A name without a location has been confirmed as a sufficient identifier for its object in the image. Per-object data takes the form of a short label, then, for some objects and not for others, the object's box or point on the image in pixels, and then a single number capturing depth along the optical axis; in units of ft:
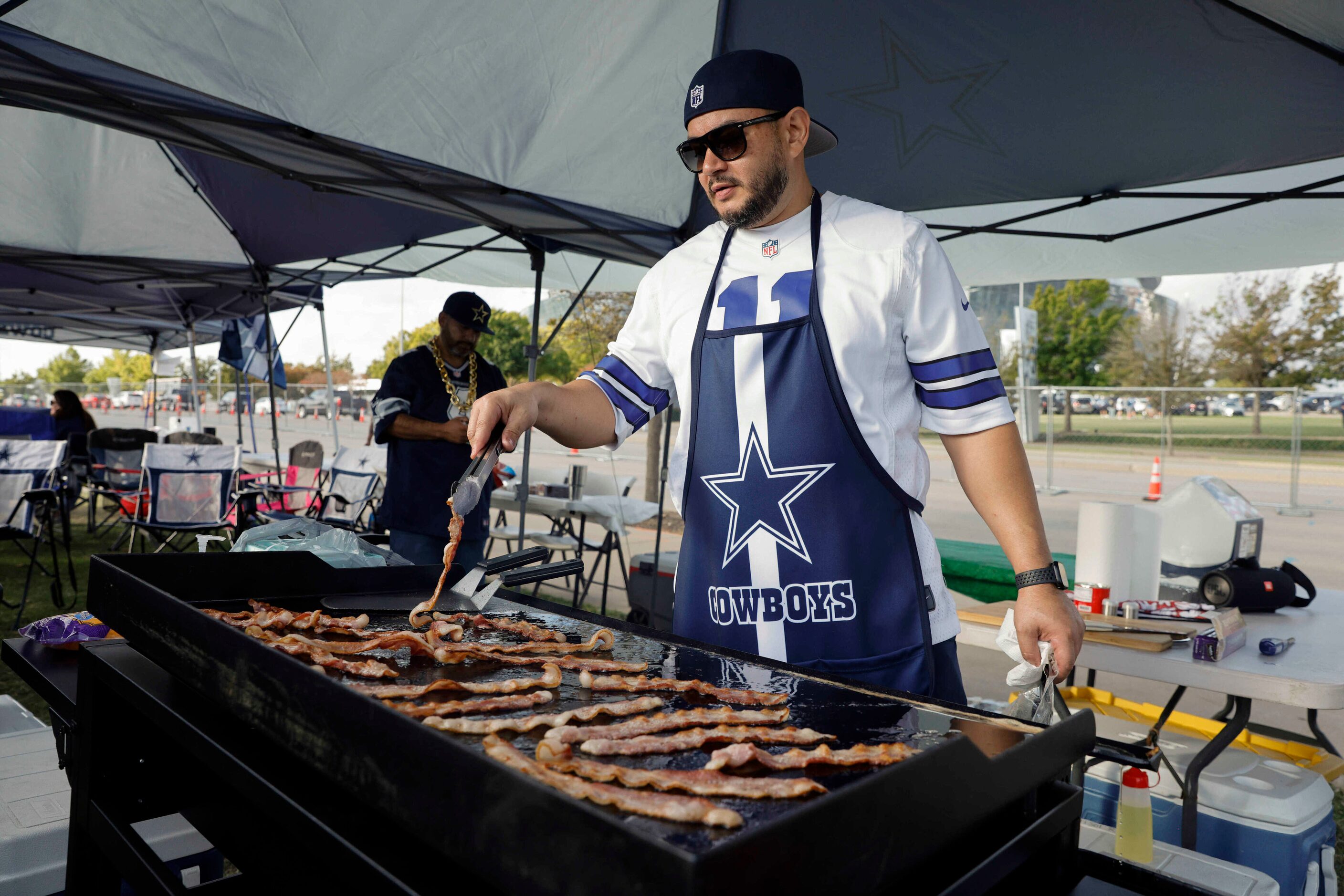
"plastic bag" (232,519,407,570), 8.08
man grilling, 5.29
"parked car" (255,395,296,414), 122.72
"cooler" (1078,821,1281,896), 5.58
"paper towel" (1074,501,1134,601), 9.41
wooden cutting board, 7.59
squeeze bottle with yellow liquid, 6.59
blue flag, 40.91
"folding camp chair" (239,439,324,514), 26.99
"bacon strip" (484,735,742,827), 2.80
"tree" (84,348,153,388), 182.80
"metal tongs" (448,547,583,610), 6.19
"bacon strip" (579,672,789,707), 4.20
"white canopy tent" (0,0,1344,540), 10.02
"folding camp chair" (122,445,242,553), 21.88
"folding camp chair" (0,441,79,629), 19.15
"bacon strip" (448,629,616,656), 5.14
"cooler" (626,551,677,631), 17.19
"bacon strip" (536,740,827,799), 3.08
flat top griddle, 2.04
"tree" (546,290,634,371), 41.86
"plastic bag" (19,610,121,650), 7.38
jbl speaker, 9.68
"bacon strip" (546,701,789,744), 3.67
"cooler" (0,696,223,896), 6.10
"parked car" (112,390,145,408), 169.68
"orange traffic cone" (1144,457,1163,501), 39.58
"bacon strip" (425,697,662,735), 3.69
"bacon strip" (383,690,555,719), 3.89
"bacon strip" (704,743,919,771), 3.30
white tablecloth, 20.79
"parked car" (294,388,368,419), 116.57
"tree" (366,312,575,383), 89.71
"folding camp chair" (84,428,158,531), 32.99
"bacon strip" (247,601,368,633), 5.54
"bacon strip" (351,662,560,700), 4.20
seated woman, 35.96
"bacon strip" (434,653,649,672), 4.78
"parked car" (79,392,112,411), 160.97
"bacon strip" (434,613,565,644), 5.54
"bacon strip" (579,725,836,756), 3.53
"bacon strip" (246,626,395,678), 4.50
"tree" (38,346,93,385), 214.69
